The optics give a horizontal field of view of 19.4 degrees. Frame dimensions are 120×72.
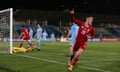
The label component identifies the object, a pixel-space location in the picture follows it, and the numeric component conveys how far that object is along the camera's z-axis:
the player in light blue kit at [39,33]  30.90
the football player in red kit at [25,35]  28.81
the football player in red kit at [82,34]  14.10
